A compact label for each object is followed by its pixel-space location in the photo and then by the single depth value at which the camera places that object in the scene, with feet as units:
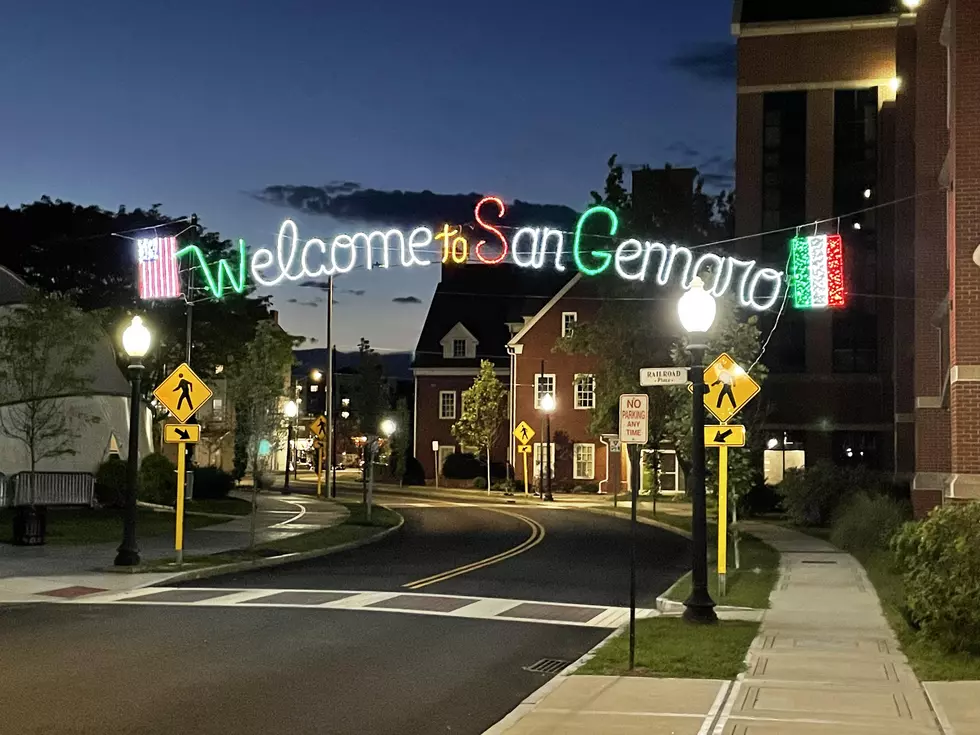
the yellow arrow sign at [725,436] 53.78
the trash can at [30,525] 80.28
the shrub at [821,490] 113.19
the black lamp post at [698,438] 46.24
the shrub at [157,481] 125.80
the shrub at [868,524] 81.92
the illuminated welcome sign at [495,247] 65.46
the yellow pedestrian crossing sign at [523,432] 166.81
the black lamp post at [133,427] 66.95
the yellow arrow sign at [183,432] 68.39
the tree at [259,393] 97.81
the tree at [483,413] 196.13
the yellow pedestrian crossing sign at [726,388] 52.65
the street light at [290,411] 139.76
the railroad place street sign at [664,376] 45.19
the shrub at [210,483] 146.61
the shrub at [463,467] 201.98
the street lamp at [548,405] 167.12
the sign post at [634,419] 41.24
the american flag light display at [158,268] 100.94
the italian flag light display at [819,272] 75.10
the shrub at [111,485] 118.42
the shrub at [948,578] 37.60
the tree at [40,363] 98.99
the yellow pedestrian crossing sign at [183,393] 69.05
